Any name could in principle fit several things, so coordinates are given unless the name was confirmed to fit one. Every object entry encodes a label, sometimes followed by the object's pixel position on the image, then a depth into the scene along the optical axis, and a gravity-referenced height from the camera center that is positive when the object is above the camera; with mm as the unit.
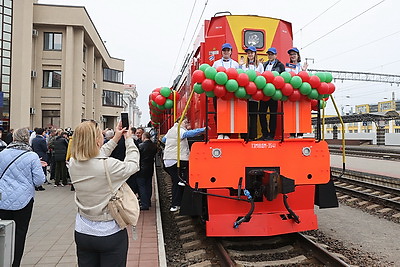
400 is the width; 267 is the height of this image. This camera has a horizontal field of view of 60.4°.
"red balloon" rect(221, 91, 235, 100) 5109 +658
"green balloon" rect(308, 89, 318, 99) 5312 +713
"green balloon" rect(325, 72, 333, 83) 5363 +985
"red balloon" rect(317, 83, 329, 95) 5297 +802
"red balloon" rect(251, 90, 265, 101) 5078 +664
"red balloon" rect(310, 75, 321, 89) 5242 +901
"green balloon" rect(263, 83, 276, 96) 5012 +742
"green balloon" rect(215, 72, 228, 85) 4820 +871
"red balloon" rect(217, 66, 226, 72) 4906 +1010
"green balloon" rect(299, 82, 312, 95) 5202 +787
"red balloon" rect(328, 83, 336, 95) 5352 +814
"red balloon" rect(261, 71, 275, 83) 5066 +942
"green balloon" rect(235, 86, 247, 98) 4988 +694
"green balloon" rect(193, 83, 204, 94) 4970 +746
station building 24484 +6019
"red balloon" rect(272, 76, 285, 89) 5066 +863
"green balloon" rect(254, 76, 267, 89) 4977 +851
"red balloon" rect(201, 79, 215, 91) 4855 +786
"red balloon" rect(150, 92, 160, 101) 7997 +1039
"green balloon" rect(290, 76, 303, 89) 5152 +884
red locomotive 4969 -546
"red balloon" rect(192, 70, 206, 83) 4879 +905
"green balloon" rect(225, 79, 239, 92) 4881 +778
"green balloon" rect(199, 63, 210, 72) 4938 +1048
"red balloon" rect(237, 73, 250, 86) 4906 +870
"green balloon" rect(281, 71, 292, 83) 5145 +956
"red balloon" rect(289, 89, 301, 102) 5273 +681
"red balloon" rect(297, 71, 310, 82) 5219 +972
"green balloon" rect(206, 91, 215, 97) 4990 +669
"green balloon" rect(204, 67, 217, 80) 4848 +945
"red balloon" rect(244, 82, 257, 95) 4973 +752
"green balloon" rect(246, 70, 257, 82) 5000 +951
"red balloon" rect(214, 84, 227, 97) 4930 +712
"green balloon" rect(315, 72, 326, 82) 5332 +996
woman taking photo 2693 -453
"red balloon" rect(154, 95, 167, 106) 7883 +928
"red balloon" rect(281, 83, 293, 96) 5129 +762
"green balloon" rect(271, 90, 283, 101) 5141 +671
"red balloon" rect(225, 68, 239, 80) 4891 +950
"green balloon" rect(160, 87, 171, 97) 7816 +1096
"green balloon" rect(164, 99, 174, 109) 7992 +841
